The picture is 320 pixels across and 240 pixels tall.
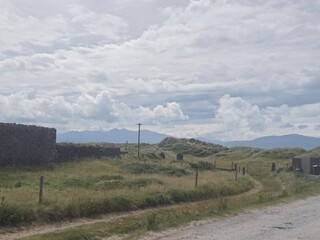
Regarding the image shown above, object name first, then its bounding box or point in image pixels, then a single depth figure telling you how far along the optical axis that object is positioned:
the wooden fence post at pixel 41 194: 19.22
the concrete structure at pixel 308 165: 51.29
